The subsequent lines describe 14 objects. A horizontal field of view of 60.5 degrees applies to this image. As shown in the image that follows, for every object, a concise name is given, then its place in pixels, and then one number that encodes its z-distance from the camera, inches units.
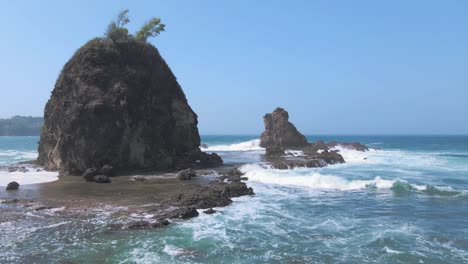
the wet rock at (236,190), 847.1
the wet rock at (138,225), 566.3
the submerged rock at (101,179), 1007.6
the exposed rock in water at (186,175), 1047.0
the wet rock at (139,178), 1027.3
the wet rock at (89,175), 1027.9
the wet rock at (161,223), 578.2
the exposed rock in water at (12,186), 886.5
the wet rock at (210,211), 680.7
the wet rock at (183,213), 640.4
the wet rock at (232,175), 1057.9
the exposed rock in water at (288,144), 1646.2
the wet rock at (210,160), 1417.3
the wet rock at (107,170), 1098.4
